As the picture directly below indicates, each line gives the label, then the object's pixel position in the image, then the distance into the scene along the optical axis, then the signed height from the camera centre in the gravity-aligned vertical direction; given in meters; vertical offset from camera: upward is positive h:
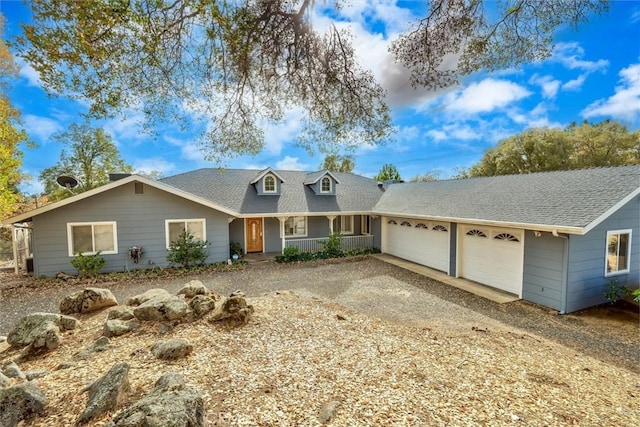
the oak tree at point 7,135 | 13.20 +3.22
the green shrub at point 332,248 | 15.03 -2.40
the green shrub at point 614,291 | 8.46 -2.67
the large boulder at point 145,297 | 6.16 -2.01
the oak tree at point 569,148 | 23.20 +4.21
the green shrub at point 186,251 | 12.16 -2.03
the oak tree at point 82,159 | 22.67 +3.45
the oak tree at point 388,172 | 32.84 +3.17
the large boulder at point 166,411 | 2.24 -1.65
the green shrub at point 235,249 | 14.36 -2.32
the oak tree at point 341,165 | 33.22 +4.15
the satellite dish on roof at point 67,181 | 12.30 +0.91
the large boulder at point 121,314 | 5.35 -2.04
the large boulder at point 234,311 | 5.25 -1.96
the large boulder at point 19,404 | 2.74 -1.93
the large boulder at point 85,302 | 6.27 -2.13
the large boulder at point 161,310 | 5.25 -1.94
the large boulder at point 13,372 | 3.73 -2.16
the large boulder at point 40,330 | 4.60 -2.11
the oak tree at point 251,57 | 4.23 +2.57
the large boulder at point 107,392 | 2.69 -1.85
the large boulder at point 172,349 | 3.95 -2.00
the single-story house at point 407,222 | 8.24 -0.83
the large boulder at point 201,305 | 5.44 -1.94
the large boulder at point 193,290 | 6.39 -1.94
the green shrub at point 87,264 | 10.64 -2.24
